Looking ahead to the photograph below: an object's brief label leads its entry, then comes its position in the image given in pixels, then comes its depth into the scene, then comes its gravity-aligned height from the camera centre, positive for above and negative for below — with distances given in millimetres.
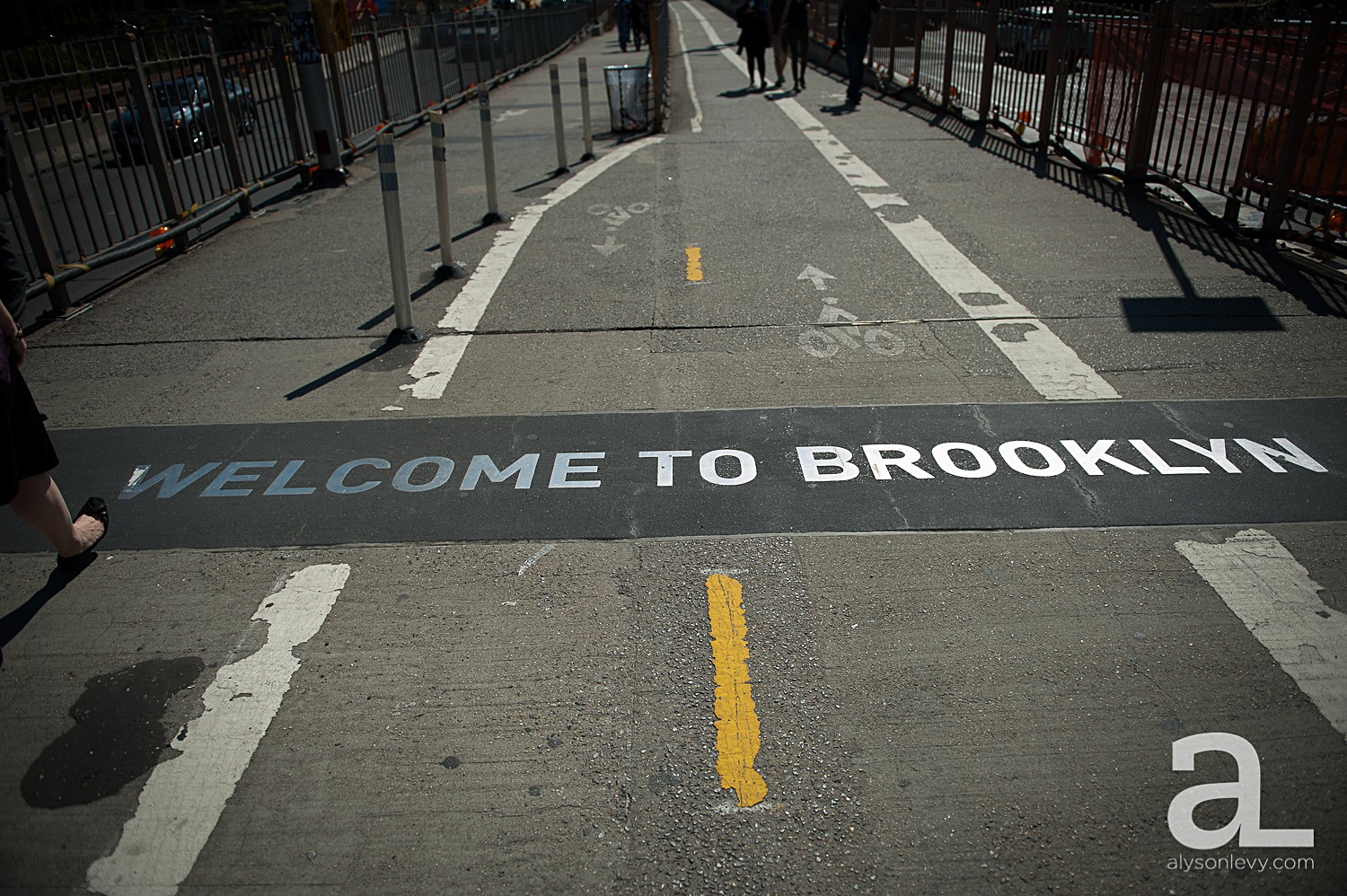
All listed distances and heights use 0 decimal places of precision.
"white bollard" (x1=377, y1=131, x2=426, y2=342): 6250 -1368
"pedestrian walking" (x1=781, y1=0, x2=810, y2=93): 20125 -430
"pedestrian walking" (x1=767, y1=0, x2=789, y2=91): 21672 -380
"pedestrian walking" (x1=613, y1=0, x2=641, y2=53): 38062 +14
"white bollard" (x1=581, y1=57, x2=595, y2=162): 13422 -1413
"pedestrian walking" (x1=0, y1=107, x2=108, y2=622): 3783 -1563
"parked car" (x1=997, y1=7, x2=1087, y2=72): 12055 -495
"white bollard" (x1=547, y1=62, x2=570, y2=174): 12508 -1118
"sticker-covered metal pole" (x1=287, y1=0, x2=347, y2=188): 11453 -673
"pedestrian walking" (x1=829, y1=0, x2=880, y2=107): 17719 -476
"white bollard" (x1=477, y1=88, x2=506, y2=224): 9797 -1297
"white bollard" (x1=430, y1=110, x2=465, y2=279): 7457 -1371
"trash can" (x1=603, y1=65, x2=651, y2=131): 15180 -1141
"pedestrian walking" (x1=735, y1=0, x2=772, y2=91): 20750 -363
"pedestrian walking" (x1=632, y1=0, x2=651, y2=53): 34688 +80
